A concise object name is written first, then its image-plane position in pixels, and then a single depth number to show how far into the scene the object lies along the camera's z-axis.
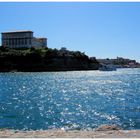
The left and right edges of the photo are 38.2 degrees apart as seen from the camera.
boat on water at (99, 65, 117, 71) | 87.50
